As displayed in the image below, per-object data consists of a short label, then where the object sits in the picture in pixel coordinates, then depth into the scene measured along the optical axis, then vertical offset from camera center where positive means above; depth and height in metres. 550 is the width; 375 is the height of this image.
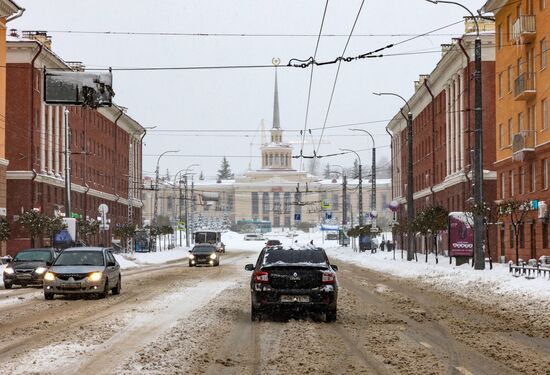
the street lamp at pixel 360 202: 74.64 +1.52
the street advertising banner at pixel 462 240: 42.28 -0.98
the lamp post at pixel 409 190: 49.31 +1.70
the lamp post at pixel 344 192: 87.86 +2.72
